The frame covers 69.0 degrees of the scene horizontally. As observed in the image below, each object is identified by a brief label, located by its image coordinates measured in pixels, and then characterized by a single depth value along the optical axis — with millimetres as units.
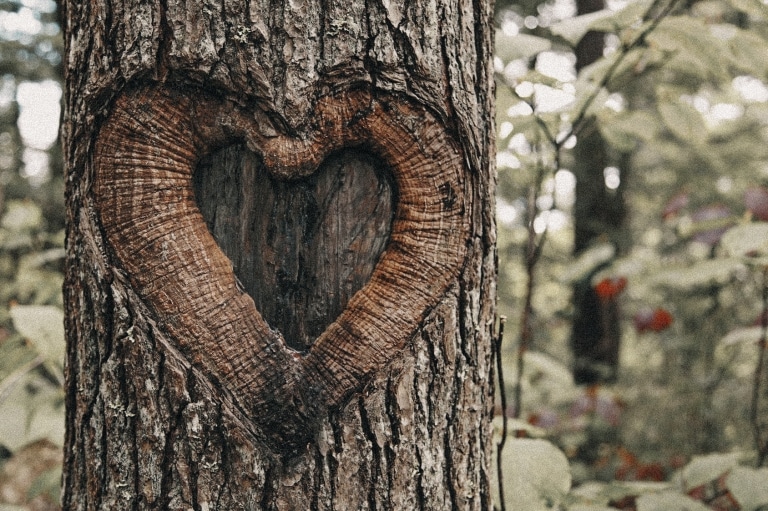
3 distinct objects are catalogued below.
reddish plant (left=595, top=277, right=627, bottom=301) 3339
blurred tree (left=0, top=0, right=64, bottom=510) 1830
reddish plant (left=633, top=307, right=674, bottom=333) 3370
